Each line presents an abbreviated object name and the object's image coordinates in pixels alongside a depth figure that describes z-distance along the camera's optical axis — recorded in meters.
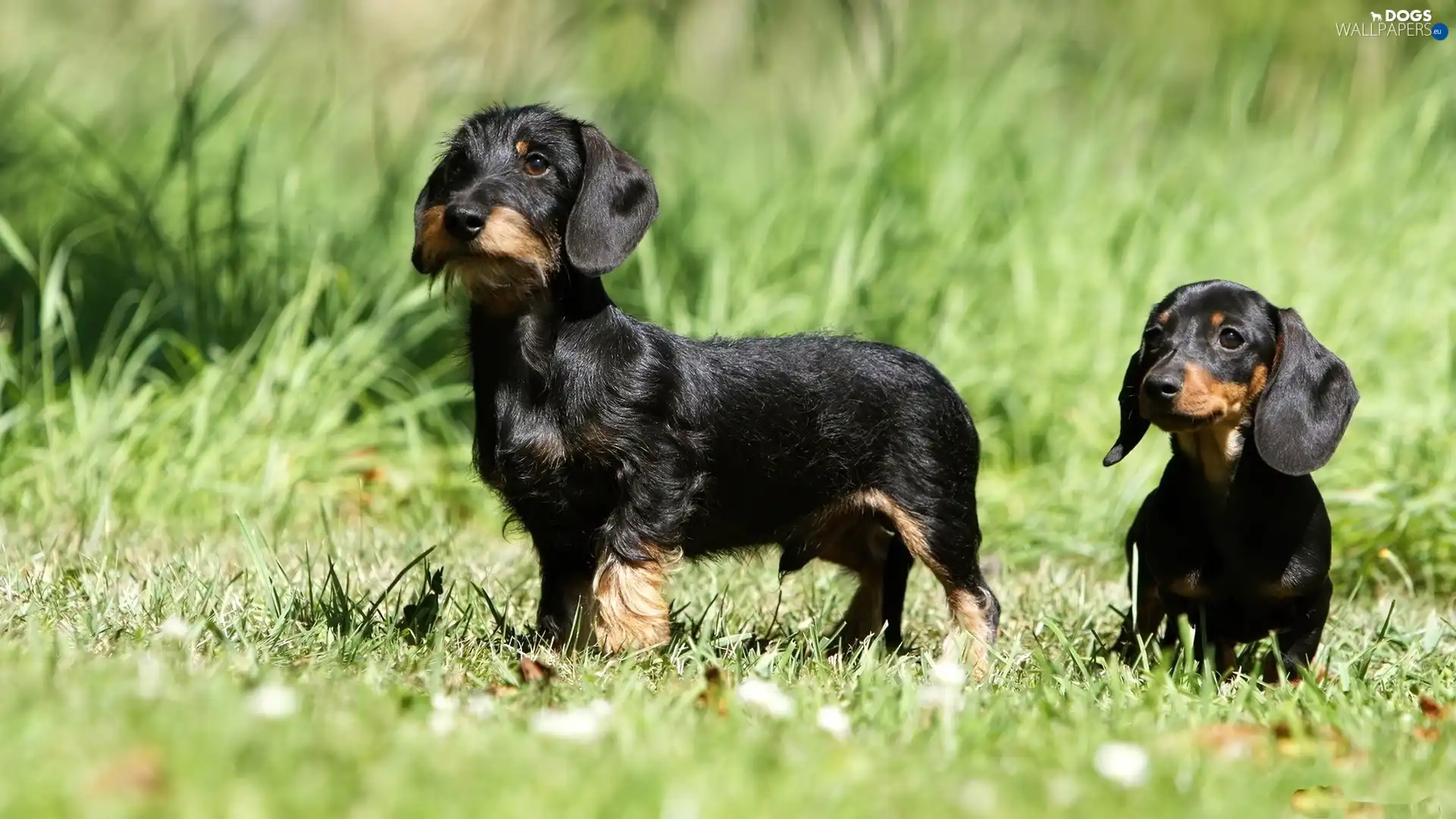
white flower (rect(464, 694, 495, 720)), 5.91
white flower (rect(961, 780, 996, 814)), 4.66
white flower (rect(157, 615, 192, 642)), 6.79
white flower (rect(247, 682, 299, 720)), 5.00
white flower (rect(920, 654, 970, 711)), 6.12
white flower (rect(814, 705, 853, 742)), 5.80
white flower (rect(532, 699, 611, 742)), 5.30
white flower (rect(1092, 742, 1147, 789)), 5.13
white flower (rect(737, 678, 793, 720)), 6.00
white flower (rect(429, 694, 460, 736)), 5.42
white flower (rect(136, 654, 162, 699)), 5.14
